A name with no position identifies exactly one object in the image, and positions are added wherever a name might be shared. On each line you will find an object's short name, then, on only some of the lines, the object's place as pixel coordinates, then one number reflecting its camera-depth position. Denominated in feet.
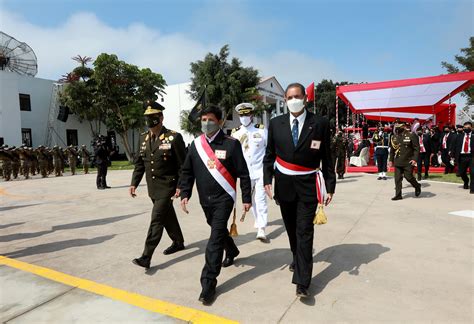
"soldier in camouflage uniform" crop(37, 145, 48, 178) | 55.11
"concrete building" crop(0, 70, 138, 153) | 82.12
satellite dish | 86.89
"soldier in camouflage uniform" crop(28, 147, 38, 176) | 55.18
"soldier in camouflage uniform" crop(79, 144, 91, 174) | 62.56
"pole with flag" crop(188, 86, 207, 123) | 26.94
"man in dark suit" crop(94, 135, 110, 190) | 37.47
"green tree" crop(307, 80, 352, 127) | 170.30
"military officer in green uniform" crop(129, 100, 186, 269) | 12.94
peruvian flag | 41.34
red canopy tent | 43.14
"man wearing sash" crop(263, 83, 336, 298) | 10.33
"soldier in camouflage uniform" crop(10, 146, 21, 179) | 53.05
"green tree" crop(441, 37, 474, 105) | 106.60
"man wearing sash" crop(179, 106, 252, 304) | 11.05
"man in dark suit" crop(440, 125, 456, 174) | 42.08
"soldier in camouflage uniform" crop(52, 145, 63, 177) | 57.09
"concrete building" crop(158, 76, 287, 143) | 117.50
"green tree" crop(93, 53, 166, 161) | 85.10
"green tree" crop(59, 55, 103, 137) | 88.79
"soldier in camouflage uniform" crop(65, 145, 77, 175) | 60.60
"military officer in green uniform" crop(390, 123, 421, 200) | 25.52
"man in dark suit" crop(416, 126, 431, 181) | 39.11
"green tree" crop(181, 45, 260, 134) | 103.45
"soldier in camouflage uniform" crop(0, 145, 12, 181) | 51.19
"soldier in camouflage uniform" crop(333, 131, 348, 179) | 39.19
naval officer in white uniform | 16.60
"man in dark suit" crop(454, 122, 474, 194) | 29.12
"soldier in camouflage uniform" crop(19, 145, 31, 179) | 53.42
